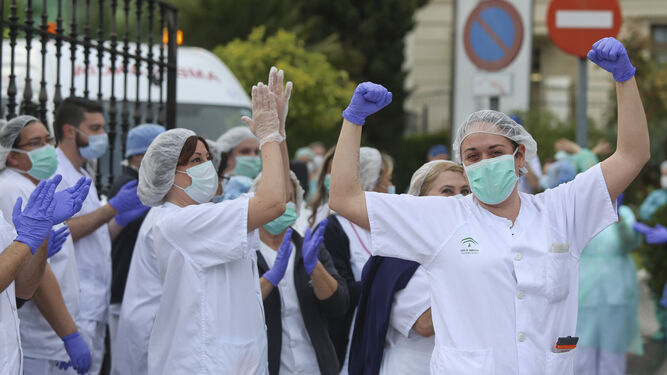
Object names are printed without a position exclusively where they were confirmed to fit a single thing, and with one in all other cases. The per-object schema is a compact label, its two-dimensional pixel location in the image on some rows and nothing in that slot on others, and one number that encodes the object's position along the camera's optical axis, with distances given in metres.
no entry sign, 16.30
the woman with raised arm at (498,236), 6.96
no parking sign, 16.34
